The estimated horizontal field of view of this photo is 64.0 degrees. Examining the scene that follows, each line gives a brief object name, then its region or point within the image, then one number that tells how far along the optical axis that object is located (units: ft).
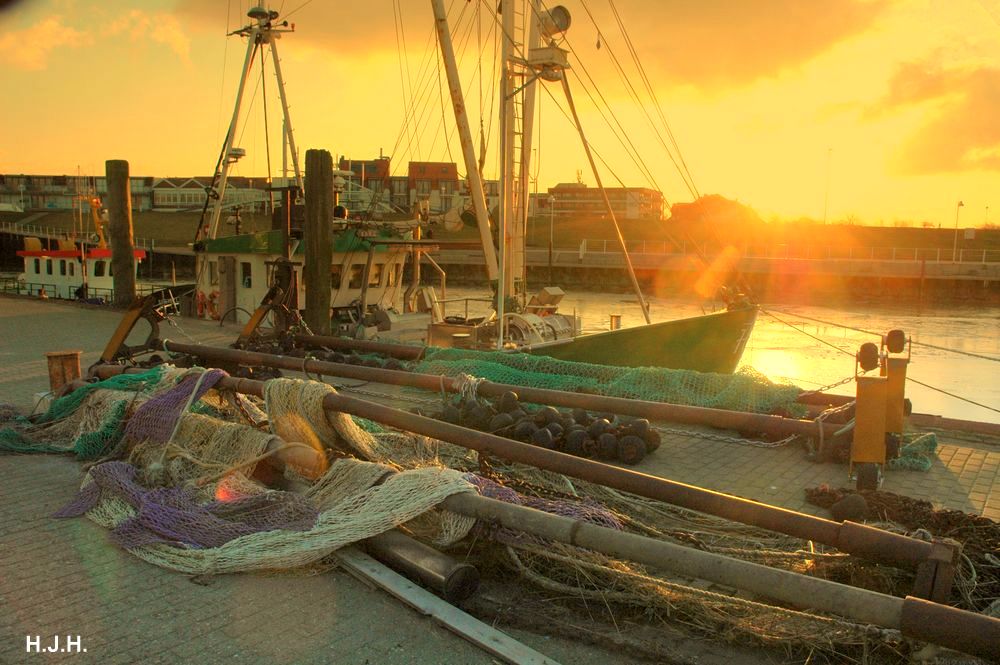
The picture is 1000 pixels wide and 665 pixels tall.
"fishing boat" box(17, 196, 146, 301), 94.68
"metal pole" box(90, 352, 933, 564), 12.67
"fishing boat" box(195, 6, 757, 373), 45.68
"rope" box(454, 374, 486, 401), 24.52
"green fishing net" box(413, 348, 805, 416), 29.86
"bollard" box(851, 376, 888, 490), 20.17
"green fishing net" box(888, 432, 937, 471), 24.34
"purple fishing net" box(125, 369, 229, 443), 21.49
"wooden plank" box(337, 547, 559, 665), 12.10
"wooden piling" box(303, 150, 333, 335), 46.57
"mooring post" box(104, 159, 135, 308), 70.44
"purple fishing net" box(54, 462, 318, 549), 16.06
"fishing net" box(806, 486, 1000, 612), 13.84
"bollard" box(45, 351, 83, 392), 30.63
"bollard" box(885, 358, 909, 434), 20.83
